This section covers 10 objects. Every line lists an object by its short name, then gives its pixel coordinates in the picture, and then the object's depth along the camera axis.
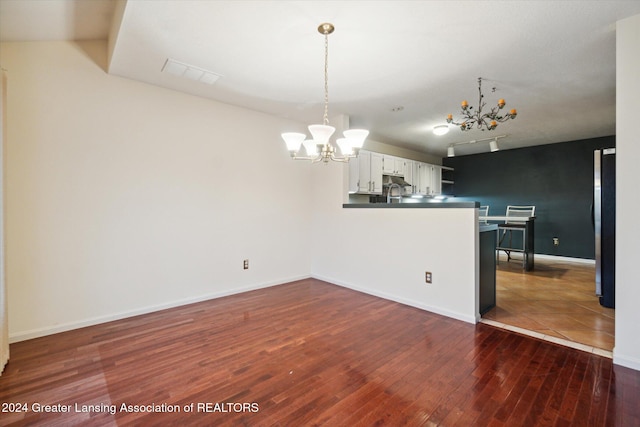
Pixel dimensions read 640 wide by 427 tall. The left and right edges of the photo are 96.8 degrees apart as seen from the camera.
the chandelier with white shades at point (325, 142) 2.08
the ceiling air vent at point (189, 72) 2.63
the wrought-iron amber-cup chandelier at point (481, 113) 3.09
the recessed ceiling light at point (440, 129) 4.59
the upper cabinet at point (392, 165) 5.49
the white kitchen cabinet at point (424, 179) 6.53
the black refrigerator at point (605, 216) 2.70
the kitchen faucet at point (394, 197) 5.53
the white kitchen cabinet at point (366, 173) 4.76
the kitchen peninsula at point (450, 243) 2.80
